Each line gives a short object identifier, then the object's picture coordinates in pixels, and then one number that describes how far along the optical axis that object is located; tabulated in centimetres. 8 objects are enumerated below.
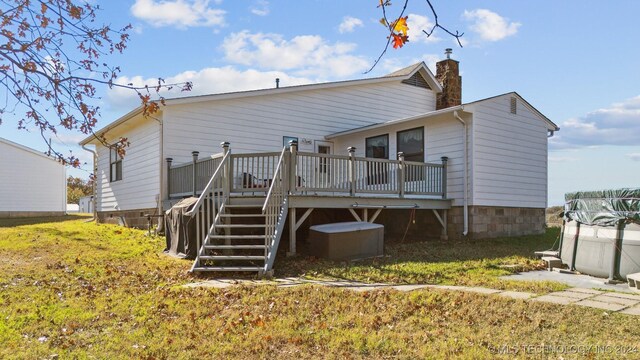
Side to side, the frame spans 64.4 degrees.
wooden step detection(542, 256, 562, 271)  900
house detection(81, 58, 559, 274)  1170
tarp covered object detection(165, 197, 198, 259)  991
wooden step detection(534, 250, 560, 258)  961
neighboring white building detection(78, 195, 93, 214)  4017
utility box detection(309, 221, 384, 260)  975
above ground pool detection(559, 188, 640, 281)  753
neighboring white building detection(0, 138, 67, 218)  2552
